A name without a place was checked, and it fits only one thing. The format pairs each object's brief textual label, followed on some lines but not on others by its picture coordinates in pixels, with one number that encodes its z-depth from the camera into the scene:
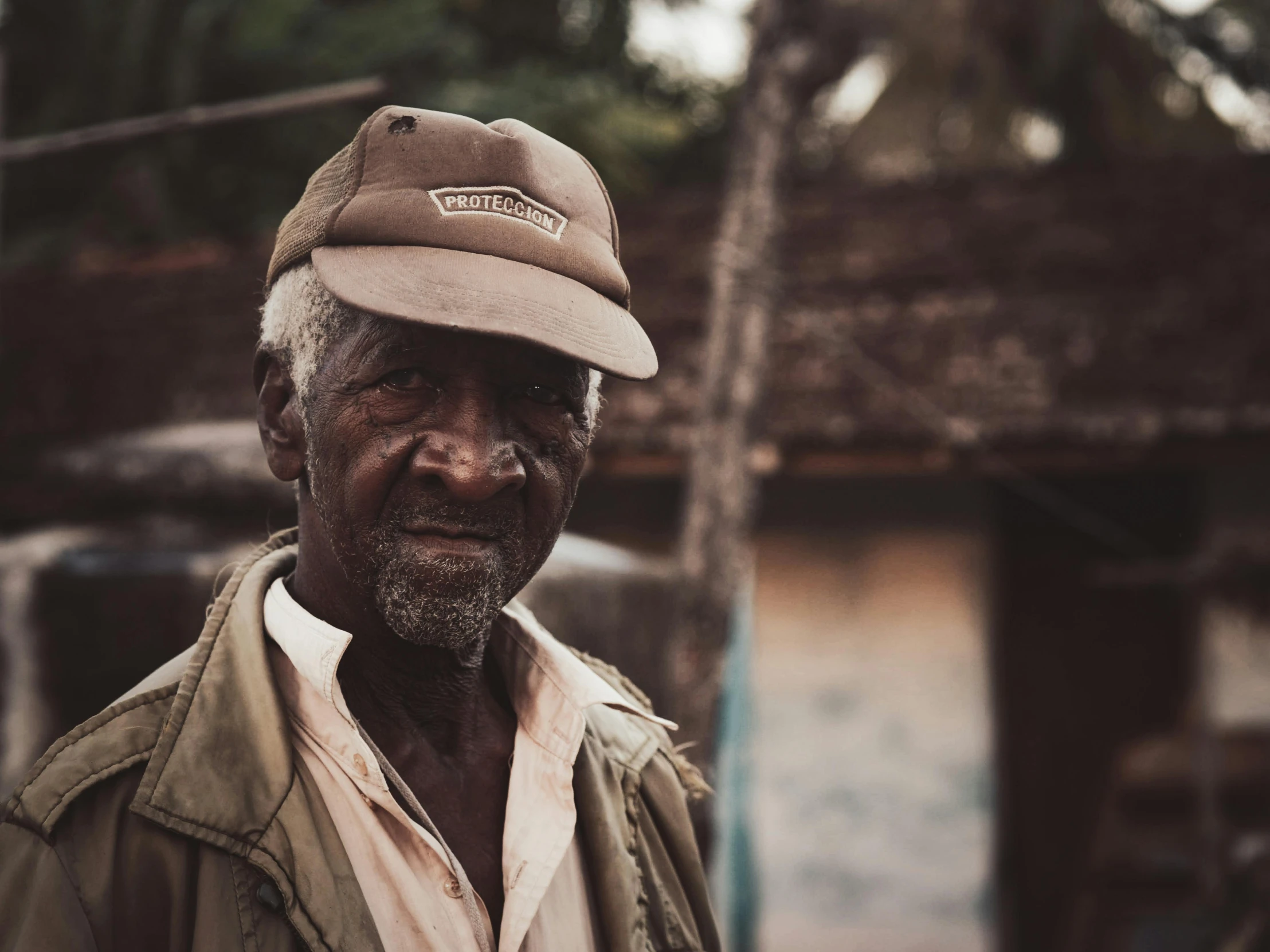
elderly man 1.30
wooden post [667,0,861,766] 4.33
